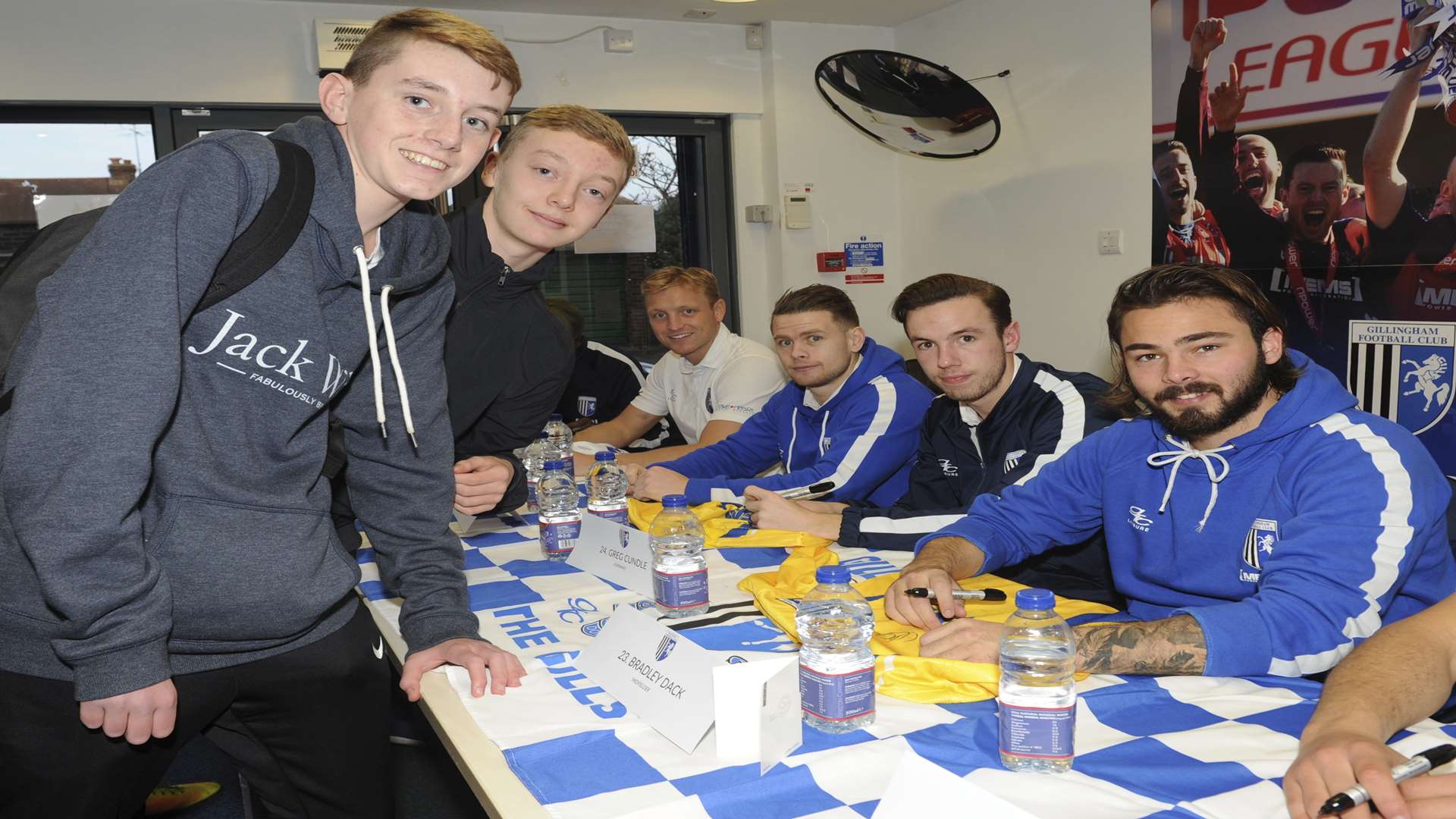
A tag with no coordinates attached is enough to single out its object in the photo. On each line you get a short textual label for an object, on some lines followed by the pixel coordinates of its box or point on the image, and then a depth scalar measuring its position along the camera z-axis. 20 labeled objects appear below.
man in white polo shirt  3.84
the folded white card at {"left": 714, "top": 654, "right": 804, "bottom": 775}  1.11
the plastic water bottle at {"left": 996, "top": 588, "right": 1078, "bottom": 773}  1.07
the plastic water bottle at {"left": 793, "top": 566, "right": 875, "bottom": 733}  1.18
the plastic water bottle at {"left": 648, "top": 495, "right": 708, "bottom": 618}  1.66
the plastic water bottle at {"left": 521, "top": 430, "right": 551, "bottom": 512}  2.76
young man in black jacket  2.03
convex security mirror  4.23
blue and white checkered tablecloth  1.03
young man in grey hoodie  1.03
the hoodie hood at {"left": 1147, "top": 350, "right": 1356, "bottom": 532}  1.54
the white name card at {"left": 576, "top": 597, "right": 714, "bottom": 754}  1.17
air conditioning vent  4.66
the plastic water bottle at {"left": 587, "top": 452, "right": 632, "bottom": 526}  2.38
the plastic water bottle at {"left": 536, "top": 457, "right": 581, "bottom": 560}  2.12
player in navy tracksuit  2.19
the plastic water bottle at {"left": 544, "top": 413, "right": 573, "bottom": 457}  3.32
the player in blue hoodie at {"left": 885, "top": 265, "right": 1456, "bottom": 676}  1.34
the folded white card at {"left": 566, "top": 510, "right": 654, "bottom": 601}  1.85
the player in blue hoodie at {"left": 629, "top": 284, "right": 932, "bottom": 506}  2.82
